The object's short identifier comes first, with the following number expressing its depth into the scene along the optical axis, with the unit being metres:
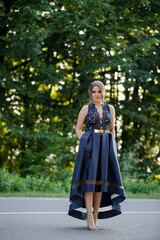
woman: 6.18
